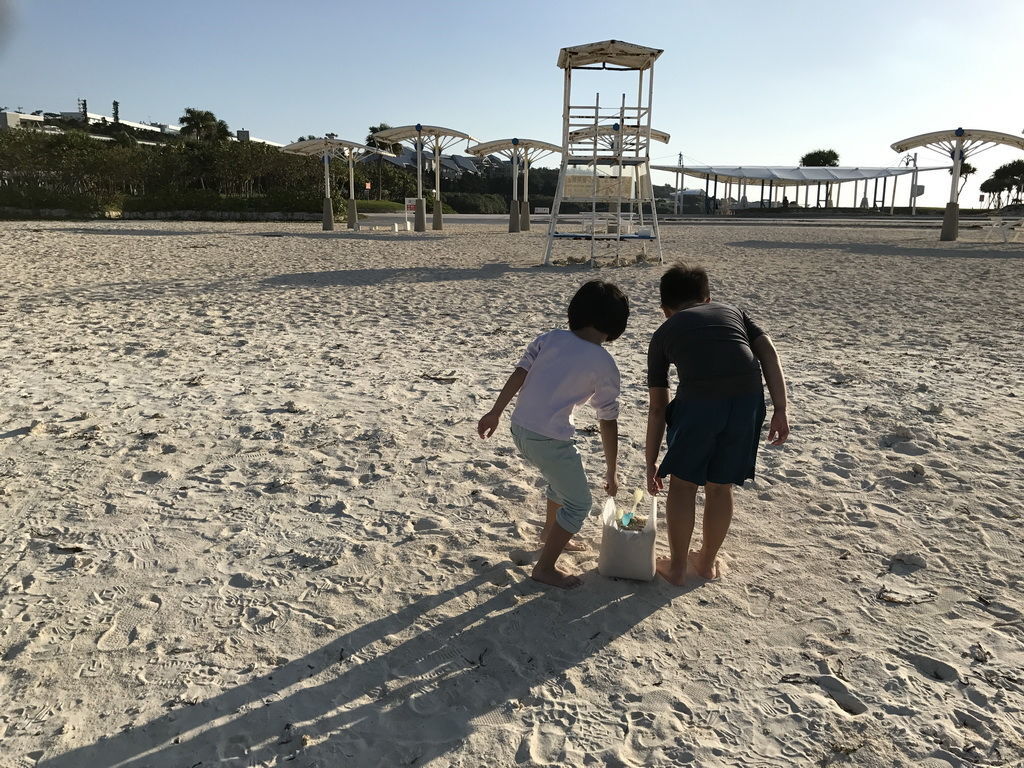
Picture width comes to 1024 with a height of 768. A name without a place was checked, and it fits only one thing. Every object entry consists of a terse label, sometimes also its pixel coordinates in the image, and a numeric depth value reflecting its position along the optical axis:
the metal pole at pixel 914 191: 47.00
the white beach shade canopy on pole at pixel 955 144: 20.12
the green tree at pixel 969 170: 63.78
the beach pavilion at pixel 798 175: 51.97
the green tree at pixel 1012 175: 59.75
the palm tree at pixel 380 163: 44.56
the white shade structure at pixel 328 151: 24.91
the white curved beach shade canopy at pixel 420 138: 22.83
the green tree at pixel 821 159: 68.13
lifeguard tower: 13.04
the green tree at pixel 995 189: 62.38
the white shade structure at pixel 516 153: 25.41
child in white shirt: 2.69
